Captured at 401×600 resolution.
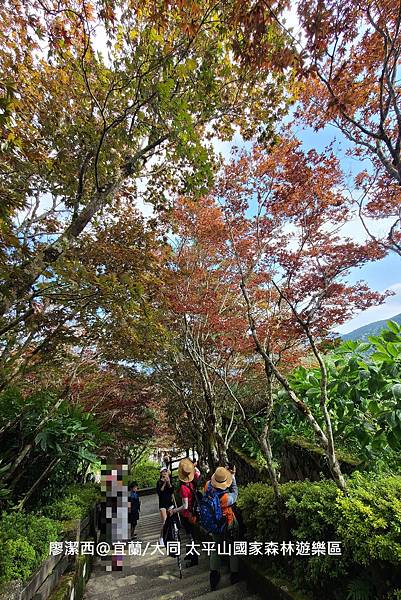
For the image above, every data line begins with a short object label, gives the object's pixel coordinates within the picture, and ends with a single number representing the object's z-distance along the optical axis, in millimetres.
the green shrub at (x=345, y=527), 2803
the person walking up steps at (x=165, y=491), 6090
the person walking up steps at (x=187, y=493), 5504
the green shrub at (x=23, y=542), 3096
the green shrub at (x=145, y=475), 24983
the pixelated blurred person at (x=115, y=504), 4719
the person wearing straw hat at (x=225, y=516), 4426
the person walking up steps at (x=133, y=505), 7941
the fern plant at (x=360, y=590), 2872
